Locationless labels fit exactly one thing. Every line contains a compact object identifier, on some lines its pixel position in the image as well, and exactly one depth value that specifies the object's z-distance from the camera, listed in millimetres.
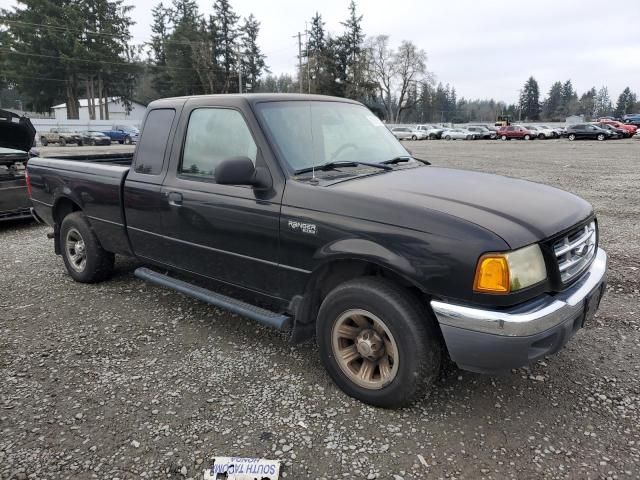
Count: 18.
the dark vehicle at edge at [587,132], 37281
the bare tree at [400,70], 80250
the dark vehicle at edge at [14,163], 7383
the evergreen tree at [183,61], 64188
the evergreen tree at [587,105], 112688
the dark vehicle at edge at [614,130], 37719
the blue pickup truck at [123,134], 43300
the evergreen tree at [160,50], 66500
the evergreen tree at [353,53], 69125
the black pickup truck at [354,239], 2502
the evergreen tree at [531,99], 112812
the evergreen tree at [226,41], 65438
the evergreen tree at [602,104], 115025
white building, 65688
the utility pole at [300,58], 58812
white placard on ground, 2416
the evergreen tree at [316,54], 66000
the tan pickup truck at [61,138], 39031
